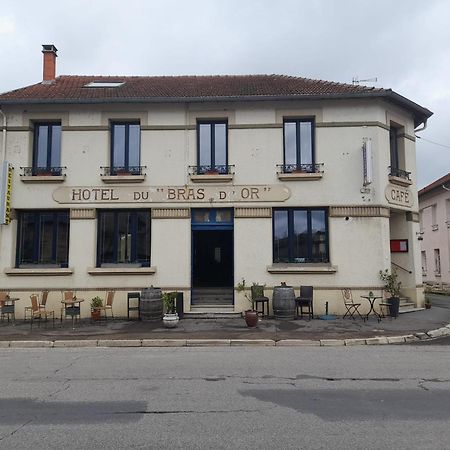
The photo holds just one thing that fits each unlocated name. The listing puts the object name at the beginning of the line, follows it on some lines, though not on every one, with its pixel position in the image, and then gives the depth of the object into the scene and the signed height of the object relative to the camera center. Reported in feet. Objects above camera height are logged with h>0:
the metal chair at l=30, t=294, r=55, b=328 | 40.77 -4.29
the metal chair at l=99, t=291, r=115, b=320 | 44.70 -3.97
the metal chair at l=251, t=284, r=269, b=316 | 44.57 -3.48
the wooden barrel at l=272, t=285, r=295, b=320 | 43.29 -3.96
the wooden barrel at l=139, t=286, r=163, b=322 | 43.06 -4.14
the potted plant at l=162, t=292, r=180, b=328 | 39.04 -4.55
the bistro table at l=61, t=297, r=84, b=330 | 40.22 -4.19
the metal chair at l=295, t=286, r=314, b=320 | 44.10 -3.84
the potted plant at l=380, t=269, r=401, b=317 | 44.47 -2.65
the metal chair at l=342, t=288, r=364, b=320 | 44.50 -4.32
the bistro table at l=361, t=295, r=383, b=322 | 44.47 -3.98
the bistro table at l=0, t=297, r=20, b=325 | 42.14 -4.27
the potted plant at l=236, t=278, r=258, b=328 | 38.88 -4.88
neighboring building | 82.79 +6.74
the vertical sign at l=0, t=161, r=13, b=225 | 45.68 +7.14
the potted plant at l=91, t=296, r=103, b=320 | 44.19 -4.43
